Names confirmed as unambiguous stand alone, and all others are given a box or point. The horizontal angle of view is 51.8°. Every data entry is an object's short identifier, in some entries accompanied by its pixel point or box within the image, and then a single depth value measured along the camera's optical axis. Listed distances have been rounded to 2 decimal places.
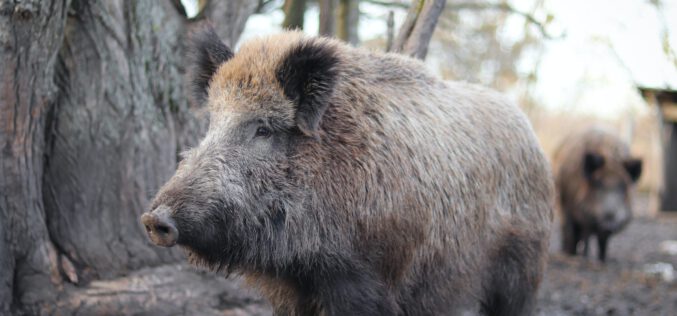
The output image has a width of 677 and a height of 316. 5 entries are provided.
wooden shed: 15.71
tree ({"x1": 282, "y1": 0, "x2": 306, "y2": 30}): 6.34
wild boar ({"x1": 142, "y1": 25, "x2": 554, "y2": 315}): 3.58
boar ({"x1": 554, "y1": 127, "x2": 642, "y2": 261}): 10.95
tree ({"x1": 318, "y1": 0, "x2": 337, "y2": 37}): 6.12
